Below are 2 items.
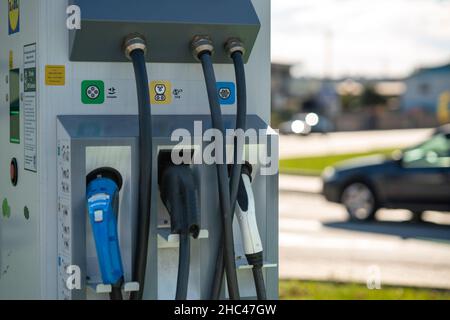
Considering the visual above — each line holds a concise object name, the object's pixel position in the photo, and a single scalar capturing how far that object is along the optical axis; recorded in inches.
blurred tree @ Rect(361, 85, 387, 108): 2886.3
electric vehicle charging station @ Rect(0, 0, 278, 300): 132.3
